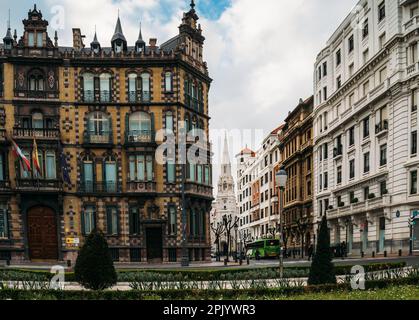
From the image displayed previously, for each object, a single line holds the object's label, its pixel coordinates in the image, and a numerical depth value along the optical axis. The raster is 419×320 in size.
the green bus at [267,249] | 59.69
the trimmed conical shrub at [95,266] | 17.58
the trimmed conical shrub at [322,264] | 17.03
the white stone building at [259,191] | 90.75
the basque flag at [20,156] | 38.44
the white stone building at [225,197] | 142.25
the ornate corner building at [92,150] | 42.62
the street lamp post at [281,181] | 20.51
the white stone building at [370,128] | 38.28
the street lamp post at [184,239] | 36.38
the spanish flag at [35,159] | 39.43
